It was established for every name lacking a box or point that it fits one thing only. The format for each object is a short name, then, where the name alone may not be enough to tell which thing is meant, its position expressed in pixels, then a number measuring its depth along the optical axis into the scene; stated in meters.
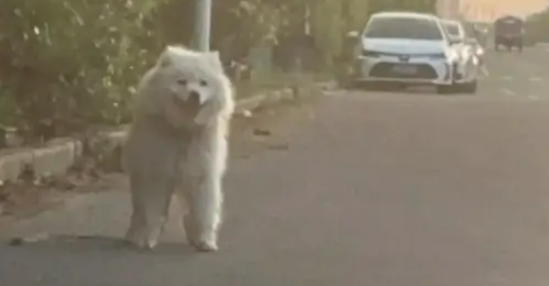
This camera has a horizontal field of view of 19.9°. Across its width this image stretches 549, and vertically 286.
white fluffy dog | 7.55
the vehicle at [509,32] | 71.81
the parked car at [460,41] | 29.58
